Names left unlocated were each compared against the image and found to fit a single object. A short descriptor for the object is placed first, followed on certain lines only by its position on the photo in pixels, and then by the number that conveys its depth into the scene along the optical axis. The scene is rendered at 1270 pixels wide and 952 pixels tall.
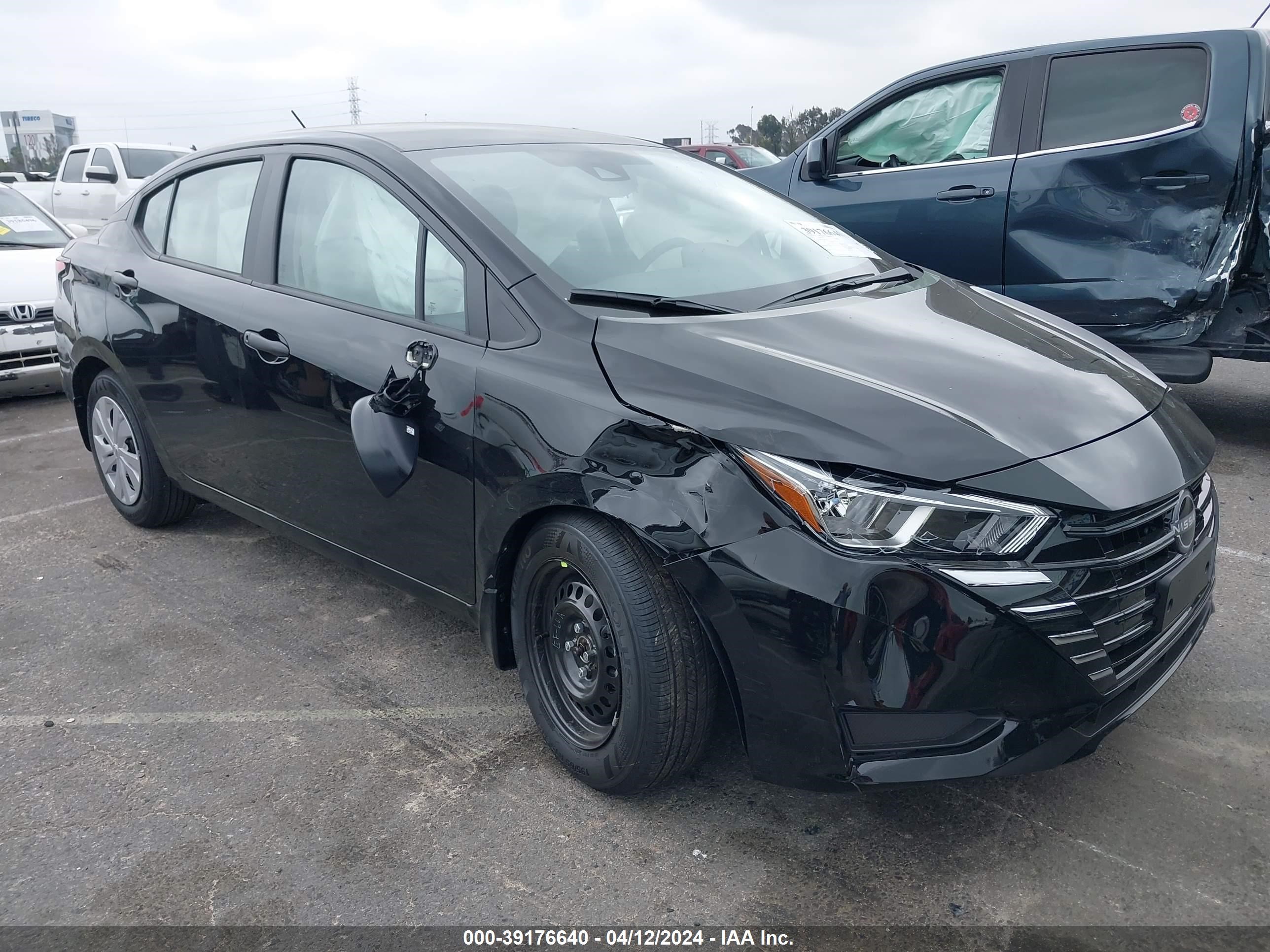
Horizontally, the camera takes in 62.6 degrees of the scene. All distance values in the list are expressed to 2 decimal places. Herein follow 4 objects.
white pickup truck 14.55
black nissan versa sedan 2.00
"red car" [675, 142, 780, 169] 15.89
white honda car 6.33
